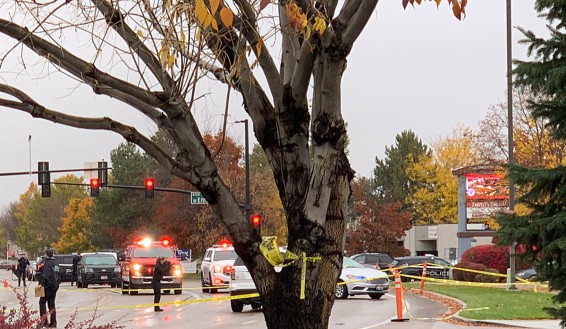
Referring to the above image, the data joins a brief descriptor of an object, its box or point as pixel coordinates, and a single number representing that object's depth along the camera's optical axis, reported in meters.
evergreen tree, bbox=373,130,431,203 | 99.44
